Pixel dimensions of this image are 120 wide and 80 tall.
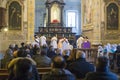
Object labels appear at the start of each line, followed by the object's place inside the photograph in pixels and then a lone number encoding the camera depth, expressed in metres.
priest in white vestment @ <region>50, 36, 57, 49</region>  19.03
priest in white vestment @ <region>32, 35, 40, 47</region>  18.35
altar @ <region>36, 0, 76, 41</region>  22.06
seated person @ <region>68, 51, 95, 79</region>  5.43
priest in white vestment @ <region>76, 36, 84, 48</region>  18.85
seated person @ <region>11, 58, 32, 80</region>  3.46
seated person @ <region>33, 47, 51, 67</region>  7.38
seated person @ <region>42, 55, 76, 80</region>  3.95
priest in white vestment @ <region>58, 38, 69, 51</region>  18.36
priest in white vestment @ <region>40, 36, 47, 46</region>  18.86
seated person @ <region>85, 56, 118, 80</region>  3.88
